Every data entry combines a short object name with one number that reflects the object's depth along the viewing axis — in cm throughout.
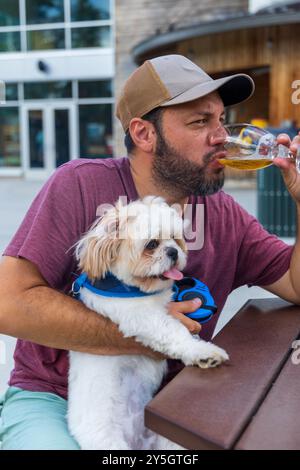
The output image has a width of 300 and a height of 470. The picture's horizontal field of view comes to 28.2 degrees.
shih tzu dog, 196
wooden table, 144
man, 201
